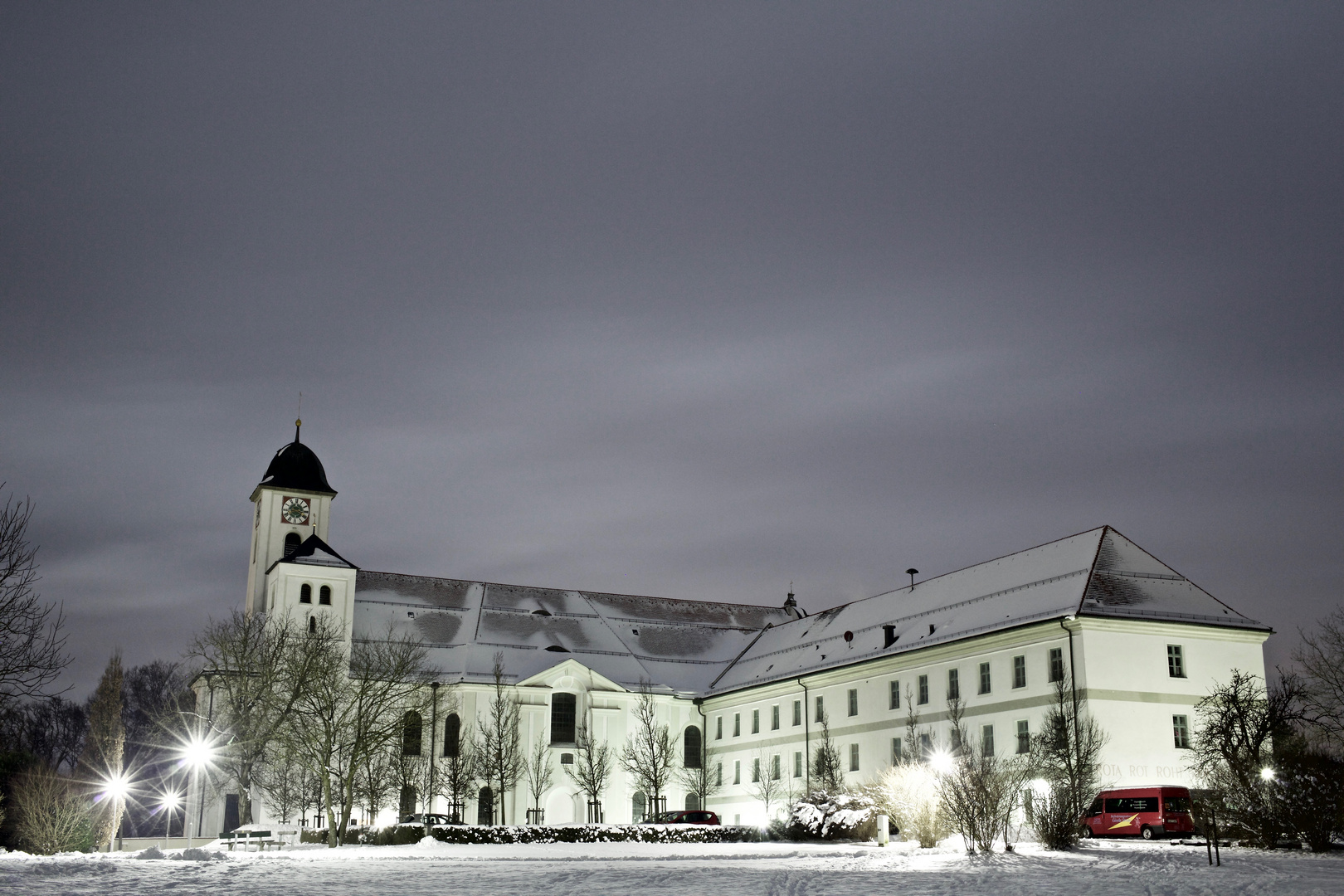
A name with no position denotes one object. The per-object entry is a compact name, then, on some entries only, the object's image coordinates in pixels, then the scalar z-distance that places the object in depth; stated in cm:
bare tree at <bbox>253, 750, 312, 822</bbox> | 5831
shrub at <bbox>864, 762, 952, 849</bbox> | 3559
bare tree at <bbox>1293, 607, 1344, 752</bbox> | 5488
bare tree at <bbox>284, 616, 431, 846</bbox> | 4872
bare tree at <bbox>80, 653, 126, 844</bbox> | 4431
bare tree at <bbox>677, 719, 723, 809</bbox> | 7112
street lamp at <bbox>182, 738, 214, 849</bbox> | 4384
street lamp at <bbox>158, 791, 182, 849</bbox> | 5322
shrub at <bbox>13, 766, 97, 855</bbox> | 3650
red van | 3747
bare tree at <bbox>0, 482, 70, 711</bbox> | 2511
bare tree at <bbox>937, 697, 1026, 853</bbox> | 3125
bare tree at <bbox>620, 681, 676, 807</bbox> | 6794
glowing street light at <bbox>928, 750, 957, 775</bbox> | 4097
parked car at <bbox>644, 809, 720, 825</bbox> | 5497
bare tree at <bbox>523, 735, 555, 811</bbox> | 6638
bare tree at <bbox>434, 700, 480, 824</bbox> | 6078
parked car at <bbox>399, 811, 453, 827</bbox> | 5175
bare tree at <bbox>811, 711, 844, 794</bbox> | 5738
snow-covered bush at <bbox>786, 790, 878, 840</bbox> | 4281
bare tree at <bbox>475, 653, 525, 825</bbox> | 6288
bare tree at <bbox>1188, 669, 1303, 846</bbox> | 3075
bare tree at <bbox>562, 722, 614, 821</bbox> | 6625
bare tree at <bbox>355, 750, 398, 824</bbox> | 5538
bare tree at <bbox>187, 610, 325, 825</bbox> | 5100
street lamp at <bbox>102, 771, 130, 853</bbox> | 4316
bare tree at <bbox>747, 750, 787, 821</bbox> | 6512
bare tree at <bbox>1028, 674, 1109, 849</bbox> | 4119
